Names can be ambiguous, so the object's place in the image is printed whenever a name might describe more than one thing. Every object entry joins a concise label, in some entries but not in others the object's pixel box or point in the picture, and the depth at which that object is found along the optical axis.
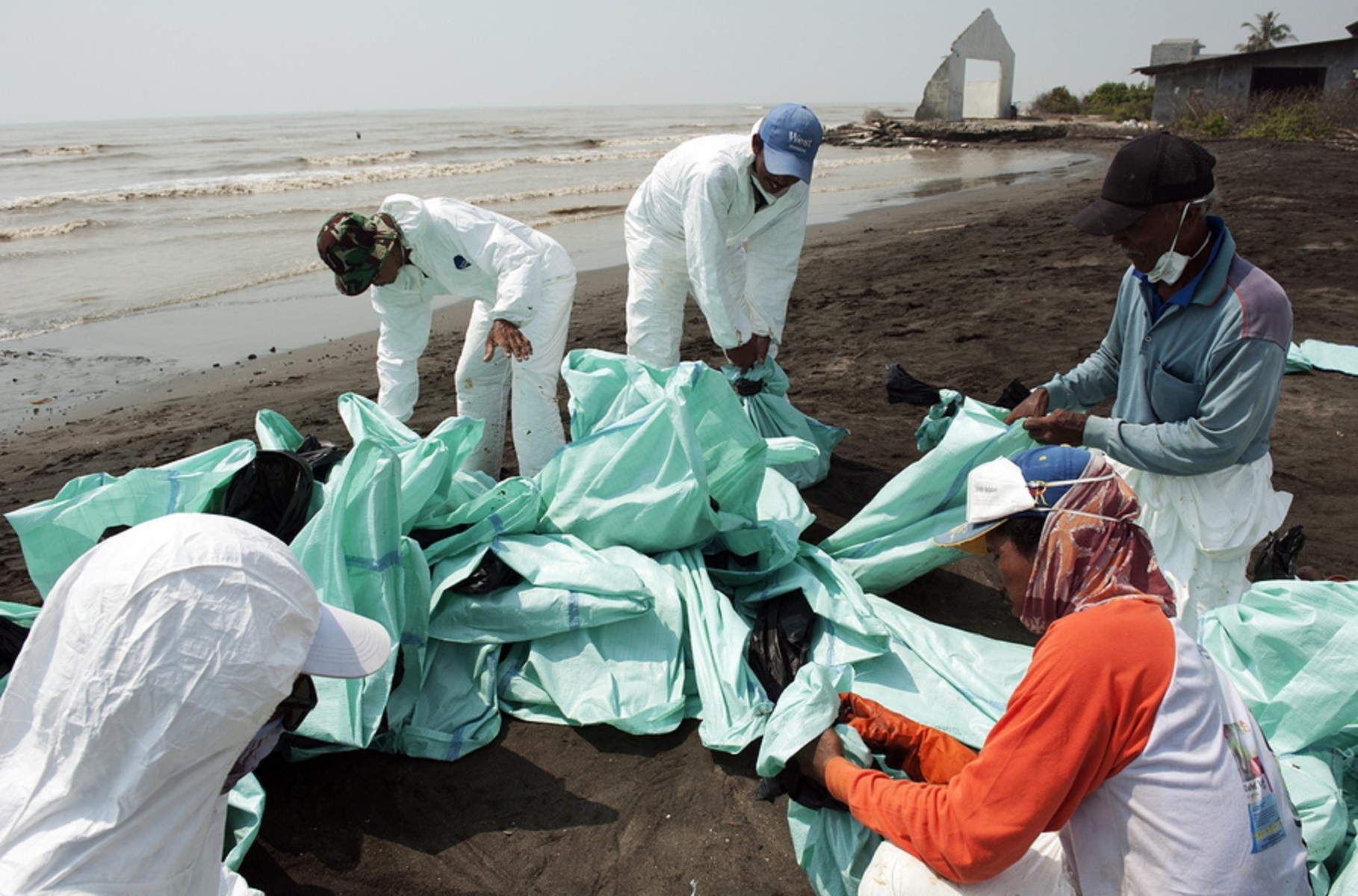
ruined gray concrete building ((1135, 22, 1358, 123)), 23.34
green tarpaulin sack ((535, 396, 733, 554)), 2.84
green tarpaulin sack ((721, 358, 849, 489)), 3.90
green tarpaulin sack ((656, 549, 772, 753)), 2.38
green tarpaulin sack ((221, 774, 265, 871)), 2.08
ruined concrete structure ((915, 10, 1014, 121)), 39.00
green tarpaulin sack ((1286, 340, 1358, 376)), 5.17
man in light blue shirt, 2.12
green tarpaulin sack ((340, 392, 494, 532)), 2.80
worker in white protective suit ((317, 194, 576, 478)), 3.57
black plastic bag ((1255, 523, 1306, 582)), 2.77
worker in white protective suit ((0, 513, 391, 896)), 1.11
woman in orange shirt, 1.32
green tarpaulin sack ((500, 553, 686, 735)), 2.52
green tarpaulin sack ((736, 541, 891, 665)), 2.61
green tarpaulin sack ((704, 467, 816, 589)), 2.90
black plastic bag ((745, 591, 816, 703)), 2.63
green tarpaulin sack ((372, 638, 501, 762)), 2.50
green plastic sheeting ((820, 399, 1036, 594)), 2.99
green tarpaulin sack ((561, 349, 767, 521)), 3.07
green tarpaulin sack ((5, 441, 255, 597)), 2.55
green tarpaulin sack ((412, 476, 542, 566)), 2.78
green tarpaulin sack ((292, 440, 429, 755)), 2.36
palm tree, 51.47
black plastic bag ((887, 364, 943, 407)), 3.21
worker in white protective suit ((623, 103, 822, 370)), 3.57
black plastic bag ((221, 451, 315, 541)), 2.68
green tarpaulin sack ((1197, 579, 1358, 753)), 2.01
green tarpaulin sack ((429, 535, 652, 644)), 2.61
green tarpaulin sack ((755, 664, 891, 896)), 1.85
